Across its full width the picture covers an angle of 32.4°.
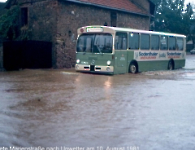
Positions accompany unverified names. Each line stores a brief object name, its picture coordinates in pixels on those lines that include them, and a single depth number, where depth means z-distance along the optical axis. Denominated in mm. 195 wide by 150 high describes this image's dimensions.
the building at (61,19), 24016
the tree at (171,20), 65375
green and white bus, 18391
